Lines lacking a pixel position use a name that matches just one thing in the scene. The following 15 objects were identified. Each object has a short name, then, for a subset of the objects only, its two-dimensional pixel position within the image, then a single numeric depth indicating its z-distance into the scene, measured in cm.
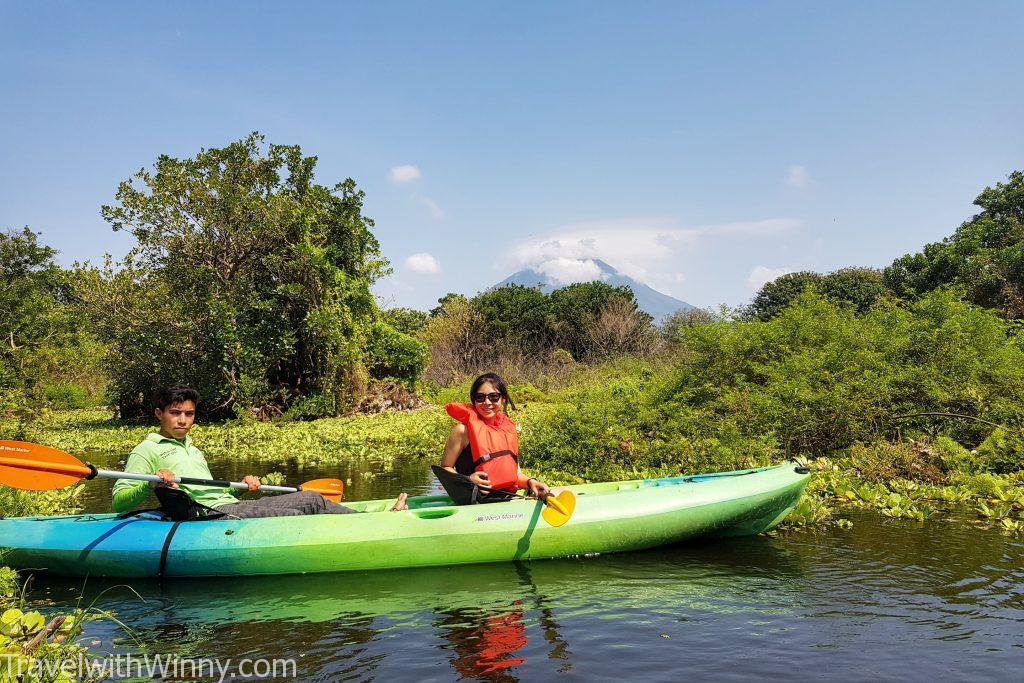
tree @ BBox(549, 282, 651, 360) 3350
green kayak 563
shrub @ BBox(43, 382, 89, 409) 2286
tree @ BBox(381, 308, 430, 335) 4034
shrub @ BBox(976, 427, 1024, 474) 771
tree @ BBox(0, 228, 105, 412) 2173
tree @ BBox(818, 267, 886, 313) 3812
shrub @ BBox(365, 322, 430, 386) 1936
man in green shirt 552
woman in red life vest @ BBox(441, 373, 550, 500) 623
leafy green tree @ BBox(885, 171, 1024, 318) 2031
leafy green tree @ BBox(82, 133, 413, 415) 1738
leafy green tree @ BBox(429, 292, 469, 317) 4843
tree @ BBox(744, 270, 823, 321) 4316
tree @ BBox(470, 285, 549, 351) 3250
